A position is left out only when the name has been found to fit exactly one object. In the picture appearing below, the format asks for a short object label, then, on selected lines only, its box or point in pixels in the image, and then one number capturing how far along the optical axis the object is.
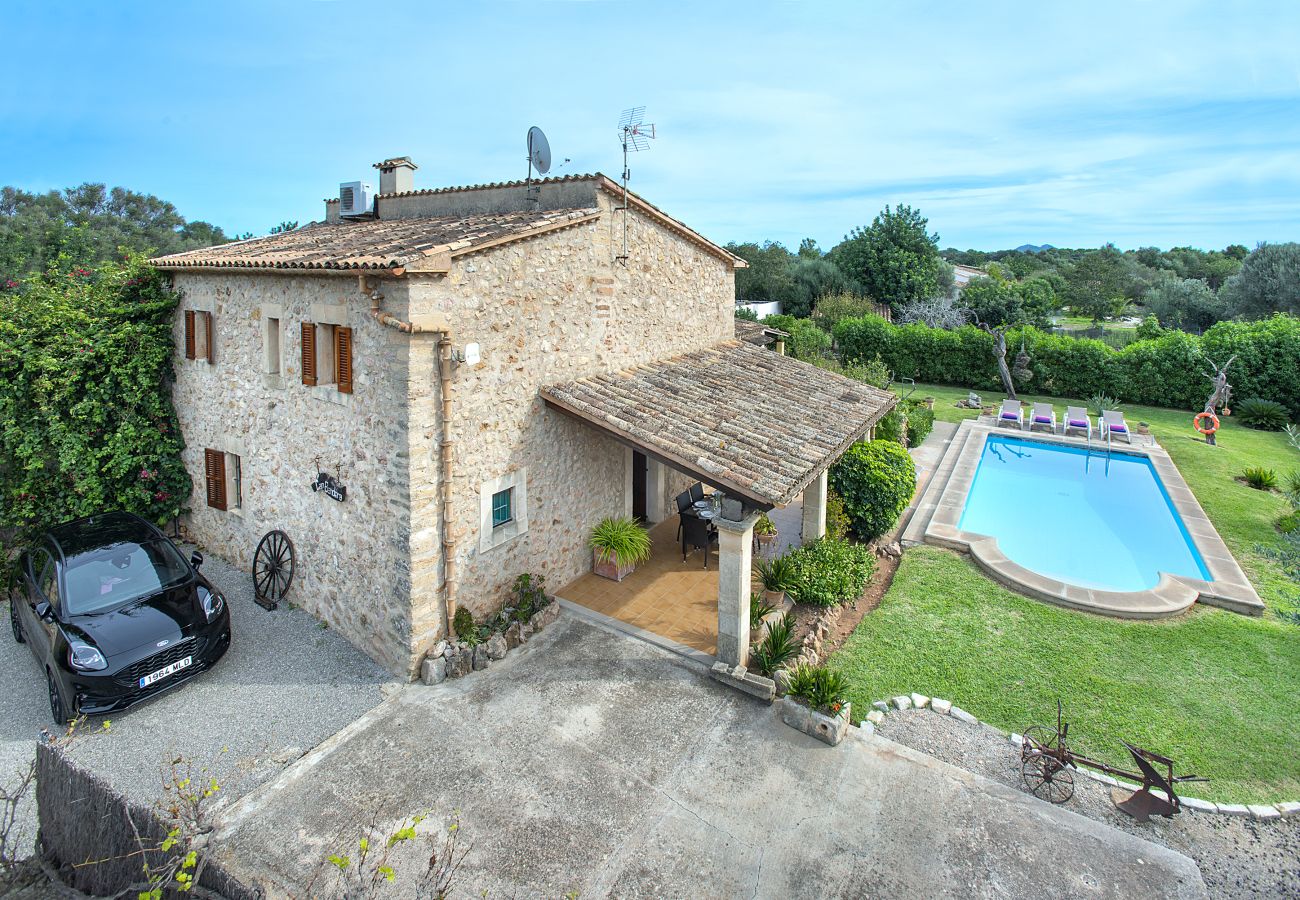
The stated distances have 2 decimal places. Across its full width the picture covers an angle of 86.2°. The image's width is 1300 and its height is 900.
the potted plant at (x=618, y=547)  11.52
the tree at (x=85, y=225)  25.17
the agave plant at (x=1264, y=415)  24.20
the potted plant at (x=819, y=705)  7.92
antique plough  6.96
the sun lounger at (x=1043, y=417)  23.89
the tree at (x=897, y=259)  44.34
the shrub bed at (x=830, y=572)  11.24
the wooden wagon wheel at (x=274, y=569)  10.50
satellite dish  11.83
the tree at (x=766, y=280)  48.78
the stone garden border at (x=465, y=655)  8.89
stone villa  8.53
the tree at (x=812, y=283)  46.28
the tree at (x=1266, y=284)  38.56
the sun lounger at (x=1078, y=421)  23.08
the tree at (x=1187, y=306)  45.31
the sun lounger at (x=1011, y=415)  24.58
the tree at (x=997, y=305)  42.72
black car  7.97
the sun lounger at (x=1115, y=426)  22.31
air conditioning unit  14.41
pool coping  11.54
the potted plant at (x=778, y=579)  11.35
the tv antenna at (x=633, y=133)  11.54
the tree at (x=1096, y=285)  63.38
